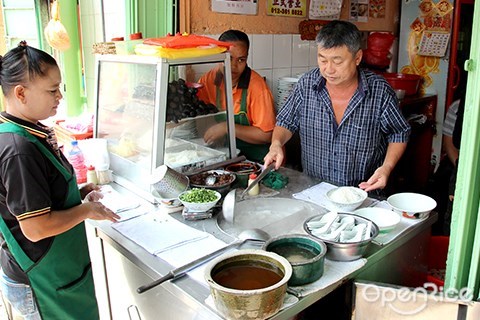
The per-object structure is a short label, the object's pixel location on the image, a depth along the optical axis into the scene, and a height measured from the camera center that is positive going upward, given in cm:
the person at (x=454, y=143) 282 -55
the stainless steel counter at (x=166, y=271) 136 -79
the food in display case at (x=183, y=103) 198 -23
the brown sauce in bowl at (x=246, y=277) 123 -64
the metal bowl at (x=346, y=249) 146 -64
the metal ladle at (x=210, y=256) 136 -68
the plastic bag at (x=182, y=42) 194 +5
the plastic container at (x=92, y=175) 217 -60
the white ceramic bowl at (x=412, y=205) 179 -61
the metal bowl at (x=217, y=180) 192 -56
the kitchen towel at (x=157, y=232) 161 -68
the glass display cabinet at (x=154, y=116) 193 -30
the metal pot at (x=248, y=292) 115 -63
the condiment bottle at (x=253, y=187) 202 -61
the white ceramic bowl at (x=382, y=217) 164 -62
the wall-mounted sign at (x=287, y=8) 343 +37
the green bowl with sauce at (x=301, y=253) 133 -64
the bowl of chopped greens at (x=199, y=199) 178 -59
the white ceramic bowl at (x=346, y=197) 181 -59
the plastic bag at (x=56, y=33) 294 +12
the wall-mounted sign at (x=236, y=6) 304 +33
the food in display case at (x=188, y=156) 205 -49
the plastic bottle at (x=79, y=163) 224 -56
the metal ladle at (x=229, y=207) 174 -60
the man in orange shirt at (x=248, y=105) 267 -31
